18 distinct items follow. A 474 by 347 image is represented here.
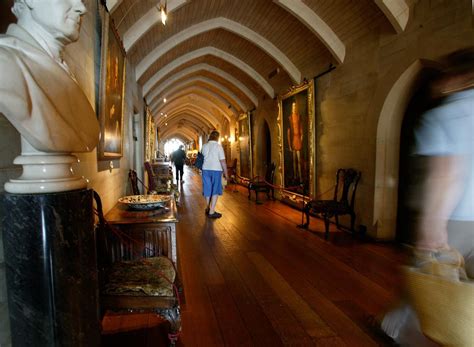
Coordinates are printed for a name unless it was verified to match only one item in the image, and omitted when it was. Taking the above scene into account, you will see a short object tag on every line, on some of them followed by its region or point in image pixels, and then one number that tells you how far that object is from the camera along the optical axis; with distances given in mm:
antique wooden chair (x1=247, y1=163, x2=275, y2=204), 7961
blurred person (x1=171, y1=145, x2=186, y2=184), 11375
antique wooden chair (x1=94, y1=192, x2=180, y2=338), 1686
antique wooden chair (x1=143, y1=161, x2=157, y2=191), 5651
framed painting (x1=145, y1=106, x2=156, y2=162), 8112
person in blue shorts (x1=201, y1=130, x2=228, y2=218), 5988
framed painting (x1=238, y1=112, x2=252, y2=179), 11078
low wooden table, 2314
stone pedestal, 1051
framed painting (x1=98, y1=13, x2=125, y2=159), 2418
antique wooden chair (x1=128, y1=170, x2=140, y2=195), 4369
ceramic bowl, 2600
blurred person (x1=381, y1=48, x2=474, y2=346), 1368
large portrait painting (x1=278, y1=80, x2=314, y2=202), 6430
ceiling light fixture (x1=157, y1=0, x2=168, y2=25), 3557
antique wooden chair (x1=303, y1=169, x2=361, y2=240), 4637
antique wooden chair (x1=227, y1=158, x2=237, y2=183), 13260
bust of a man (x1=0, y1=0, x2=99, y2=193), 972
